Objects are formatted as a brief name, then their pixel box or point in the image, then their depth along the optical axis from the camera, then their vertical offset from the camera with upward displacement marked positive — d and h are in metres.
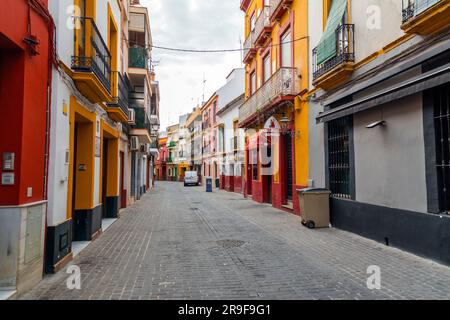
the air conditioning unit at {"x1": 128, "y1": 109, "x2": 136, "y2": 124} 12.68 +2.22
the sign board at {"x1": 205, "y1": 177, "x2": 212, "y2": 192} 25.08 -0.88
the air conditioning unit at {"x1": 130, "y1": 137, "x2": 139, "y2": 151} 15.21 +1.39
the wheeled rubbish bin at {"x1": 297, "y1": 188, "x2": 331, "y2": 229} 9.09 -0.92
